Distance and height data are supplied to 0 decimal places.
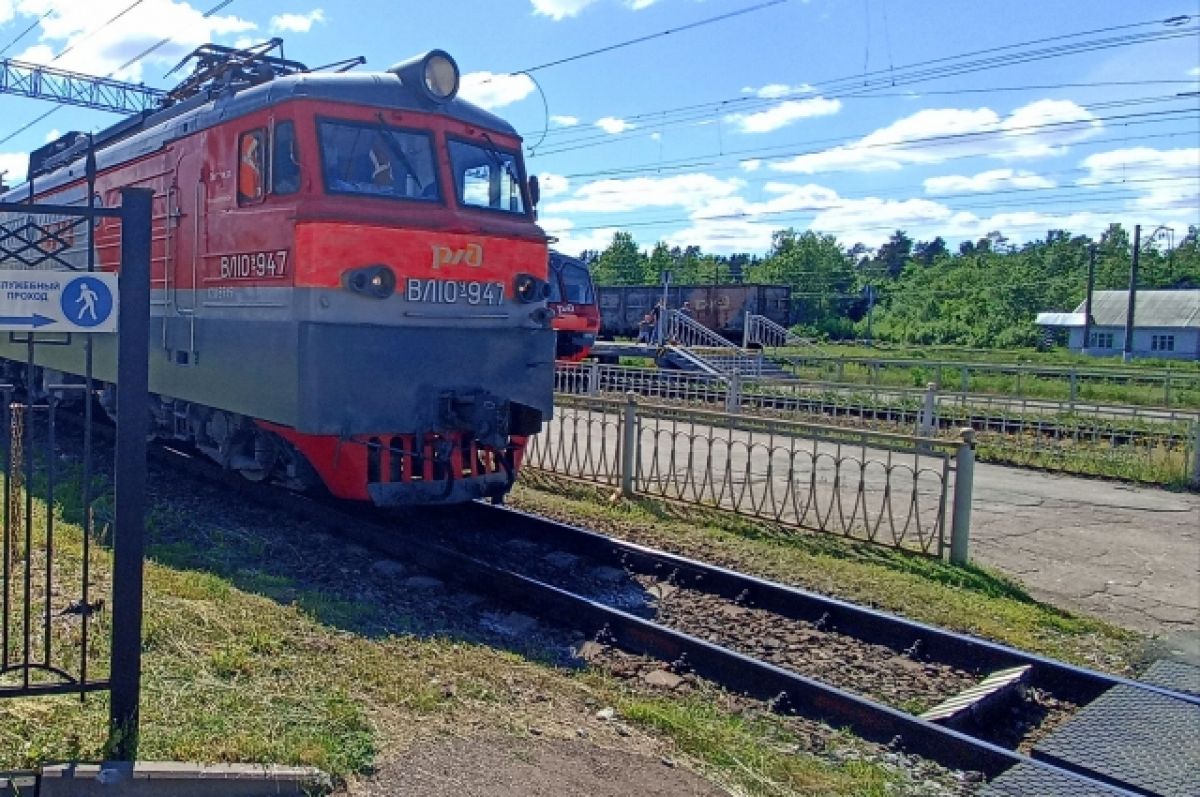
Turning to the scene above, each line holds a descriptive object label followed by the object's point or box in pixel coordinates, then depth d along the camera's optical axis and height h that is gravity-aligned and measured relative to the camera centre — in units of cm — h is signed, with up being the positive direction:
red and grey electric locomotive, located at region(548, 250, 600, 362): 2453 +35
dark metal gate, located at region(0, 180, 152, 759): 402 -120
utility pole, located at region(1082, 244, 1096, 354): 5422 +217
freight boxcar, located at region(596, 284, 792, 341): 3944 +97
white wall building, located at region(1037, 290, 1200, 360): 6105 +141
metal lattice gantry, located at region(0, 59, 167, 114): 2906 +608
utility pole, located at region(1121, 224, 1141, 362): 4850 +272
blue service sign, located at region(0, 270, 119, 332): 406 -2
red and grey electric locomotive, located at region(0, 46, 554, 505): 755 +21
